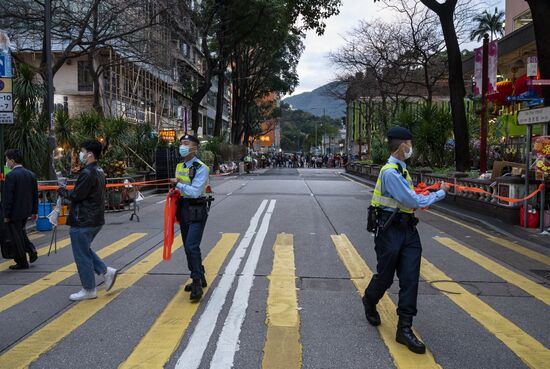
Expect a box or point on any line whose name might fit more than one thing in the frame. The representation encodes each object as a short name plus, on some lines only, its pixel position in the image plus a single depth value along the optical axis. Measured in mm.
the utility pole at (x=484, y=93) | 16856
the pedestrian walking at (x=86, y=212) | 5926
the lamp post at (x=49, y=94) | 14672
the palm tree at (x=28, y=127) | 14625
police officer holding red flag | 5933
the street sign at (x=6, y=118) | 10164
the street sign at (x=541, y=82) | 10578
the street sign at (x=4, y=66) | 10078
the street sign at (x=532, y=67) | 10805
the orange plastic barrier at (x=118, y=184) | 12297
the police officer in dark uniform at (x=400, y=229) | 4621
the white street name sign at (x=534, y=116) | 10688
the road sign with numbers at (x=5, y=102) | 10156
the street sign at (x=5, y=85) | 10195
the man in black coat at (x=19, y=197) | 7641
